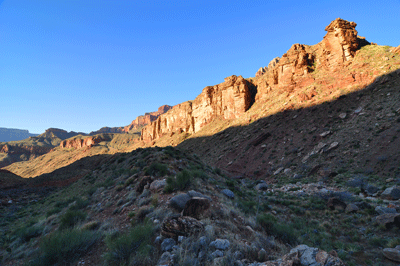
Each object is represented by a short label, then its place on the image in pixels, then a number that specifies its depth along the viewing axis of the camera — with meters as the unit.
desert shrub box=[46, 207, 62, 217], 10.18
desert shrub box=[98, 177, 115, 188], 11.73
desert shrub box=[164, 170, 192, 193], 7.28
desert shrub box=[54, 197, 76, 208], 11.40
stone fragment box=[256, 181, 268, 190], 15.12
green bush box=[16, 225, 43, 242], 7.18
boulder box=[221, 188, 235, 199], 8.92
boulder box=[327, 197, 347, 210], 8.93
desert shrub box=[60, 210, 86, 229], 6.70
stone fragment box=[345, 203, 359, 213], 8.28
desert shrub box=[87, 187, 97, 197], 11.54
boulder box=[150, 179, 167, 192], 7.83
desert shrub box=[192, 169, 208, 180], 9.97
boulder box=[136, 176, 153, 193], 8.42
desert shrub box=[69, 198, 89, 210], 9.30
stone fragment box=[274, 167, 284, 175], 20.08
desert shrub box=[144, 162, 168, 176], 9.82
